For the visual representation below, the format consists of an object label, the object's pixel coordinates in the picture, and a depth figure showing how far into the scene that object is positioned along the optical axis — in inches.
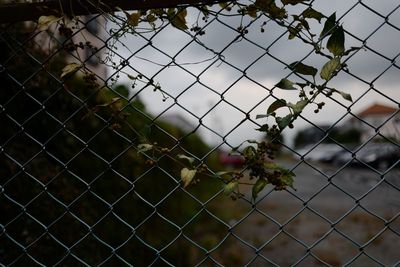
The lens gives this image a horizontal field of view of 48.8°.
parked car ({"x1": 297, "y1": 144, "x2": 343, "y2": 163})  1272.1
